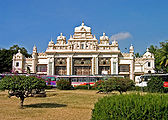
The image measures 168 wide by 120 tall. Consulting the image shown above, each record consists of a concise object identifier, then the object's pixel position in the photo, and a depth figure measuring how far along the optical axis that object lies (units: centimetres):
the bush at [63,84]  4700
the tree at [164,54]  4203
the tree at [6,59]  7190
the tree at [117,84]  3062
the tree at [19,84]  1723
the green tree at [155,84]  3557
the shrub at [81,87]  5010
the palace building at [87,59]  6662
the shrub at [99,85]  3367
